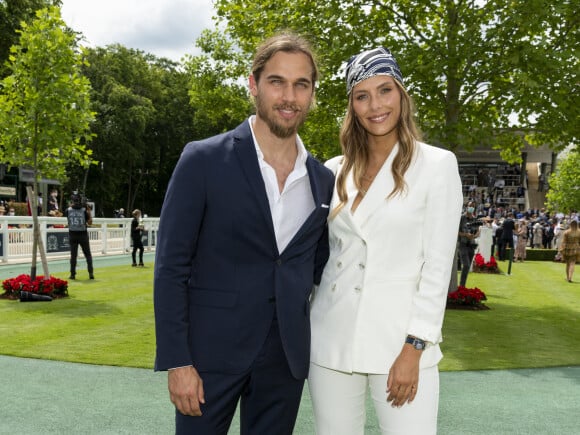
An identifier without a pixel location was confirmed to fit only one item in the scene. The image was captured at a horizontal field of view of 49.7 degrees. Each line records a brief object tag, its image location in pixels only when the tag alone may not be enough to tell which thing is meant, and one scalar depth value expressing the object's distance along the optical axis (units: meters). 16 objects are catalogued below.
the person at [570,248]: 20.00
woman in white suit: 2.43
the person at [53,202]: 29.12
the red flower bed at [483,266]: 22.09
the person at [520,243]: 30.30
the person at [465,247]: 15.09
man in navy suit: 2.42
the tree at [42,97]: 12.43
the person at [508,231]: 26.66
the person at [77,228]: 15.48
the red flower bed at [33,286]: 12.01
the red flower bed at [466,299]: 12.57
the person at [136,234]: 20.55
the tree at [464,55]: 10.84
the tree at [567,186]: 50.53
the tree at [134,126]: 45.62
